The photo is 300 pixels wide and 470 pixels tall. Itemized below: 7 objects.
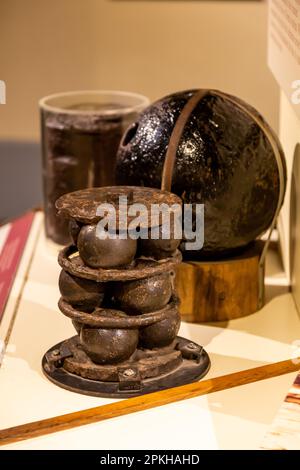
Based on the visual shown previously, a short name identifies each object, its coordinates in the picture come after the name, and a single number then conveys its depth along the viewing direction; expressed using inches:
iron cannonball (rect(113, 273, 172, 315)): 59.0
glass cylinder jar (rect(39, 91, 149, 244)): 86.0
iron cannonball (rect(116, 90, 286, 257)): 68.6
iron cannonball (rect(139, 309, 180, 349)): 61.1
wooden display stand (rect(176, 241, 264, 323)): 71.1
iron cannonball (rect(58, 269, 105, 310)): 59.6
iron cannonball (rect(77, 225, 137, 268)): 57.6
